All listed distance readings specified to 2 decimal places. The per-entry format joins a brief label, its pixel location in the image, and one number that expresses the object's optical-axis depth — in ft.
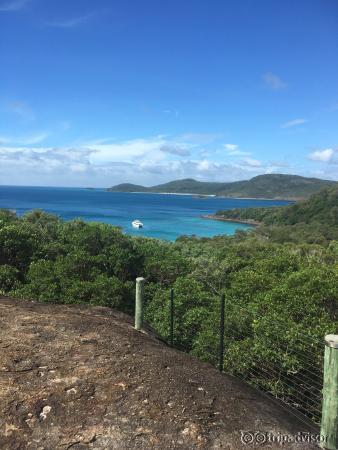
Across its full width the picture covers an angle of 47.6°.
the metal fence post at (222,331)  18.53
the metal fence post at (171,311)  22.35
